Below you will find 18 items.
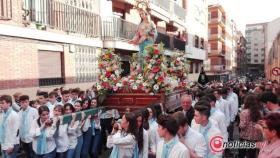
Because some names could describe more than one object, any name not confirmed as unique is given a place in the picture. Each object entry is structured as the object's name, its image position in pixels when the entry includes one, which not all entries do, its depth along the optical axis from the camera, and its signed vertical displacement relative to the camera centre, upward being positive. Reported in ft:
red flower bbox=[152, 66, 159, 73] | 25.55 +0.16
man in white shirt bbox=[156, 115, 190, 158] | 12.18 -2.63
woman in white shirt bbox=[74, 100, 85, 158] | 22.04 -4.18
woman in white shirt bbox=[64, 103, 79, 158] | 20.86 -3.77
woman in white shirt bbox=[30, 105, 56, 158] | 19.62 -3.64
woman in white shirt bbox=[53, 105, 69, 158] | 20.38 -3.92
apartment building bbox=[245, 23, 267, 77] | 415.25 +27.63
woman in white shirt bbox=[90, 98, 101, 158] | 24.25 -4.41
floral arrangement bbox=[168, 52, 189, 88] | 27.73 +0.25
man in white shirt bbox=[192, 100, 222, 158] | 15.34 -2.64
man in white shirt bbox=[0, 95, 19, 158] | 20.56 -3.49
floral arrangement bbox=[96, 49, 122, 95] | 26.58 +0.02
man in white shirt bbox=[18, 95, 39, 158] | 23.47 -3.15
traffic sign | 49.62 -0.09
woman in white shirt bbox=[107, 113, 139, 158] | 15.71 -3.16
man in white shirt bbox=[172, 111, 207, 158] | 14.08 -2.88
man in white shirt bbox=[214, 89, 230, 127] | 26.99 -2.66
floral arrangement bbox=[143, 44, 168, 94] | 25.27 +0.08
